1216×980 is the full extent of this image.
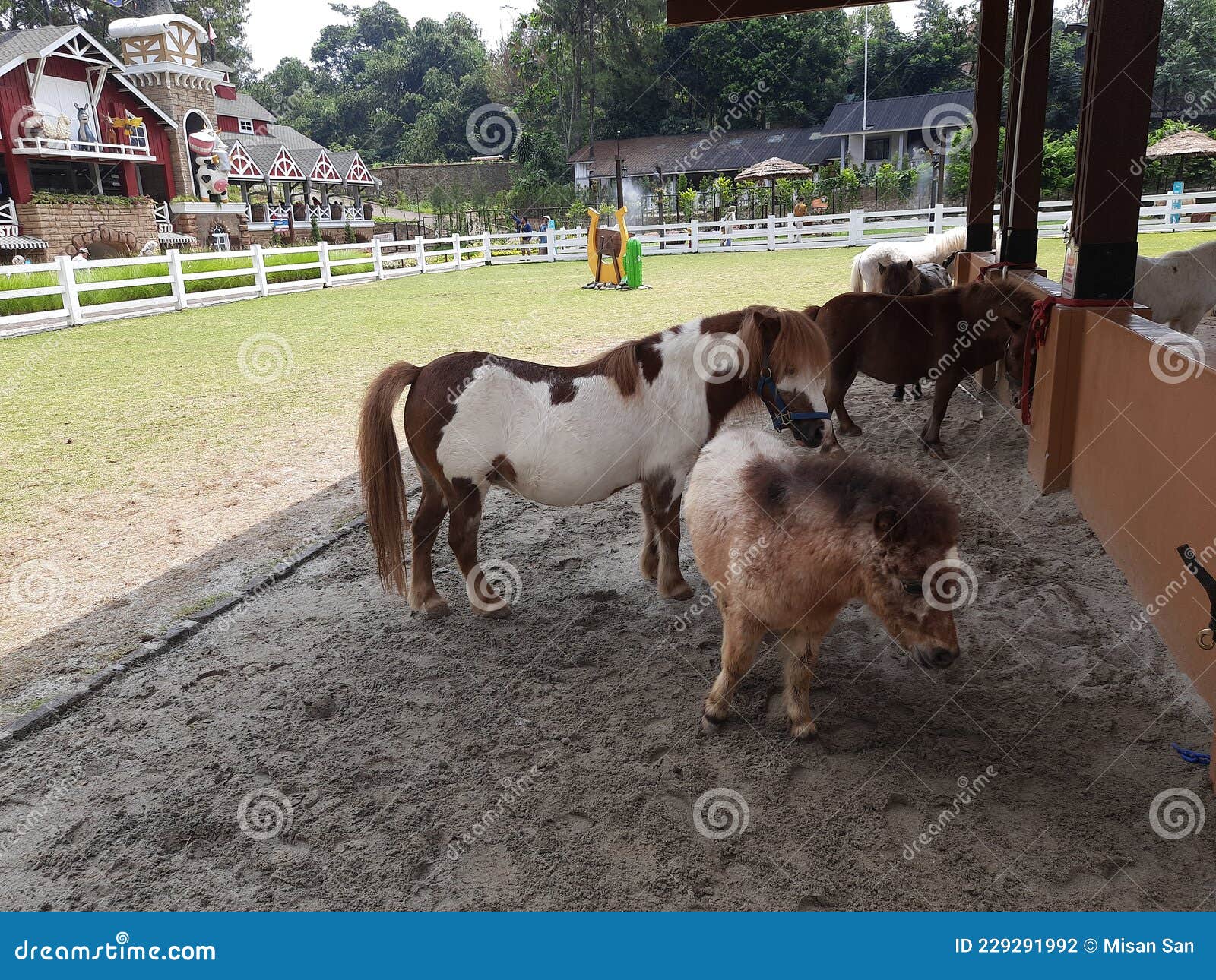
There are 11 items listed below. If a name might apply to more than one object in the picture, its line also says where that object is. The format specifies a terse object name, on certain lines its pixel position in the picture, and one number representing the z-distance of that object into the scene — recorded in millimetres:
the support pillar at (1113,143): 4168
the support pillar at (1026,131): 6719
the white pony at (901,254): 9095
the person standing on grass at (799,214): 26531
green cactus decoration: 17578
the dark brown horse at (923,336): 6031
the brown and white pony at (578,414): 3559
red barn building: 26688
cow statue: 34250
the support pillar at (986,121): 7805
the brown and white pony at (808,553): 2311
